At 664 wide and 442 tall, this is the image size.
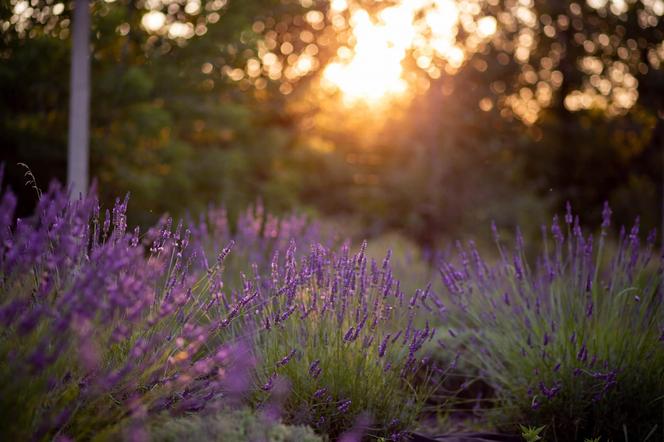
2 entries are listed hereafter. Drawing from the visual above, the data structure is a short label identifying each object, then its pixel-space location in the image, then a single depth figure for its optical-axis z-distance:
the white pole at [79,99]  7.13
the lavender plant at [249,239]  5.30
